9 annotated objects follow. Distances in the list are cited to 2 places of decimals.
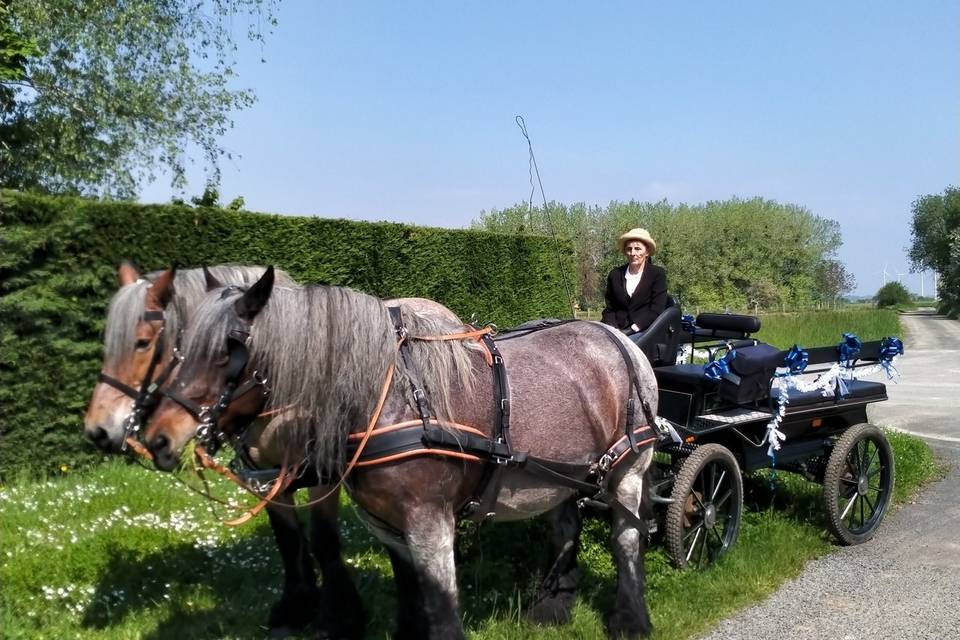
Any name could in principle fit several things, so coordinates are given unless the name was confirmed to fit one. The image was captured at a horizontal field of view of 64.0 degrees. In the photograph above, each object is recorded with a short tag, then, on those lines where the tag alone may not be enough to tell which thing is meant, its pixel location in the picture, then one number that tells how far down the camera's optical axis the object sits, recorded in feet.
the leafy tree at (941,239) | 140.26
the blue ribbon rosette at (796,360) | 16.51
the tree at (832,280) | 159.86
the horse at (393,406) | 8.32
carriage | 14.96
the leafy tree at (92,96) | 39.65
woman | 17.24
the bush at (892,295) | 218.79
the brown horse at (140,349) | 8.18
